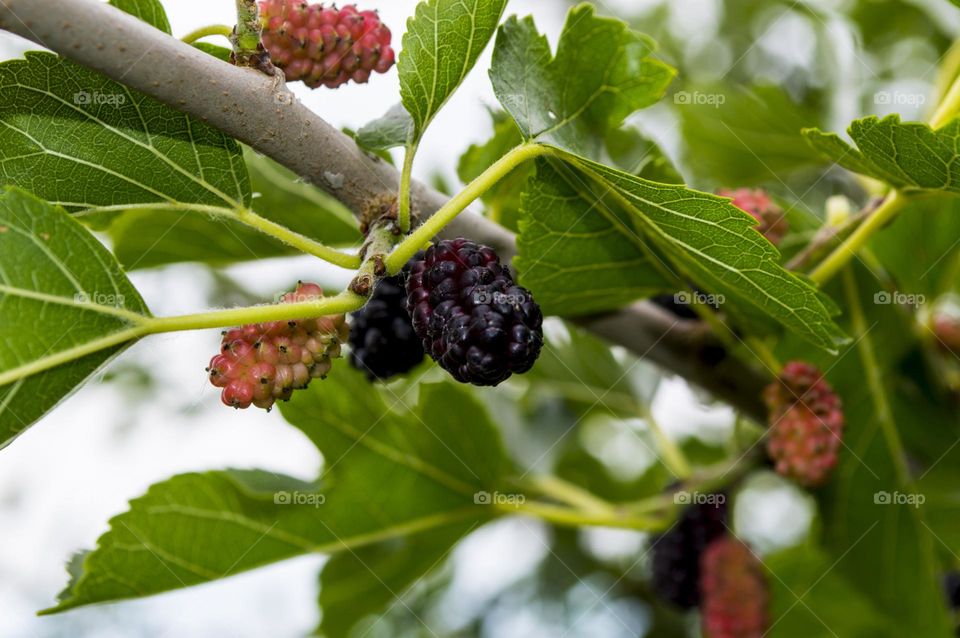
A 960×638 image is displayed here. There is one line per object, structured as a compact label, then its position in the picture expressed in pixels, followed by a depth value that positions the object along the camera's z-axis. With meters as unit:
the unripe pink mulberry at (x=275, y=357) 0.28
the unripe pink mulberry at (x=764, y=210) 0.34
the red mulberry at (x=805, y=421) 0.34
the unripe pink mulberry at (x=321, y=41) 0.29
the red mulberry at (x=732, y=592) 0.37
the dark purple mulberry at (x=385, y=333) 0.32
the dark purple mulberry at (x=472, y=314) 0.28
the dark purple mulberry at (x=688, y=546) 0.38
